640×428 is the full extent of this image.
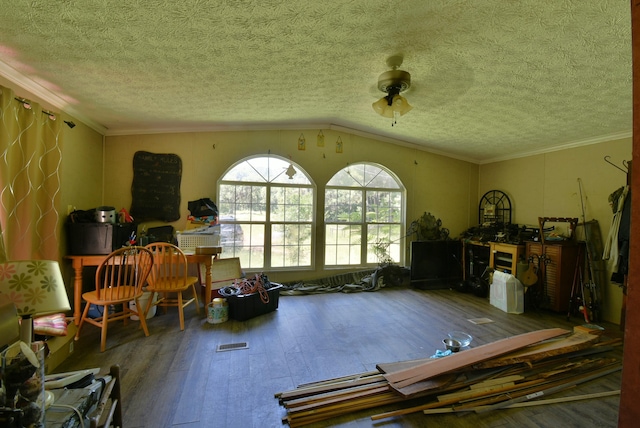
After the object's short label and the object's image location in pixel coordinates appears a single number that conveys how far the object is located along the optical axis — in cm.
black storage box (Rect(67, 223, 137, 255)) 313
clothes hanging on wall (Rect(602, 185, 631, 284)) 308
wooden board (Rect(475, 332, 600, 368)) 222
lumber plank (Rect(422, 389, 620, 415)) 190
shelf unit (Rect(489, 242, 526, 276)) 411
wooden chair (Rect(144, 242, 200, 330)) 304
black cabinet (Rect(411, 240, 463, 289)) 491
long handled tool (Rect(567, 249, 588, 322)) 368
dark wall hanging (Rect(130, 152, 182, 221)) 412
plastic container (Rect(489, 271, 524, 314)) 382
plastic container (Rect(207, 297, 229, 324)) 328
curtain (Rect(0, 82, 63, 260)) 221
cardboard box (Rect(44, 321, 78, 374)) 219
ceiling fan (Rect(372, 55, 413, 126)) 262
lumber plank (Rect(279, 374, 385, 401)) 200
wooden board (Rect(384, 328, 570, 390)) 206
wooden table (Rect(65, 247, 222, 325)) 294
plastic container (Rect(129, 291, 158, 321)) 331
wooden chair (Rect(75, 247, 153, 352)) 265
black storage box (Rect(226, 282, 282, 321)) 336
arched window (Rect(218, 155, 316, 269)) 458
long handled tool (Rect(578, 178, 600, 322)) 357
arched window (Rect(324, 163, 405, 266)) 503
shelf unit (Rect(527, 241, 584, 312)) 374
